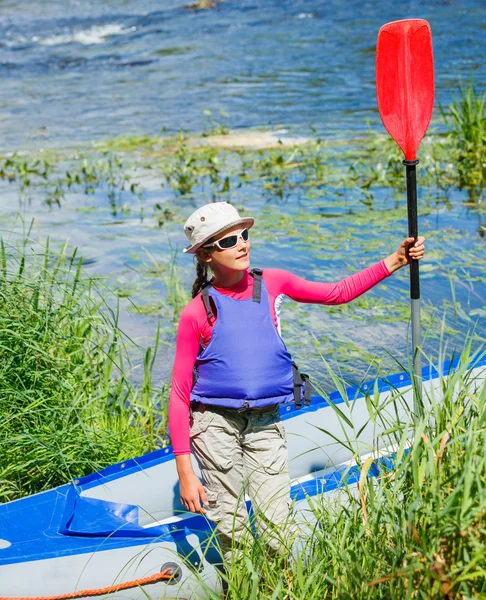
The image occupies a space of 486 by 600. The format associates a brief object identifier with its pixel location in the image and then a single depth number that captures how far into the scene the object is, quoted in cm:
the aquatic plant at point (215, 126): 1040
